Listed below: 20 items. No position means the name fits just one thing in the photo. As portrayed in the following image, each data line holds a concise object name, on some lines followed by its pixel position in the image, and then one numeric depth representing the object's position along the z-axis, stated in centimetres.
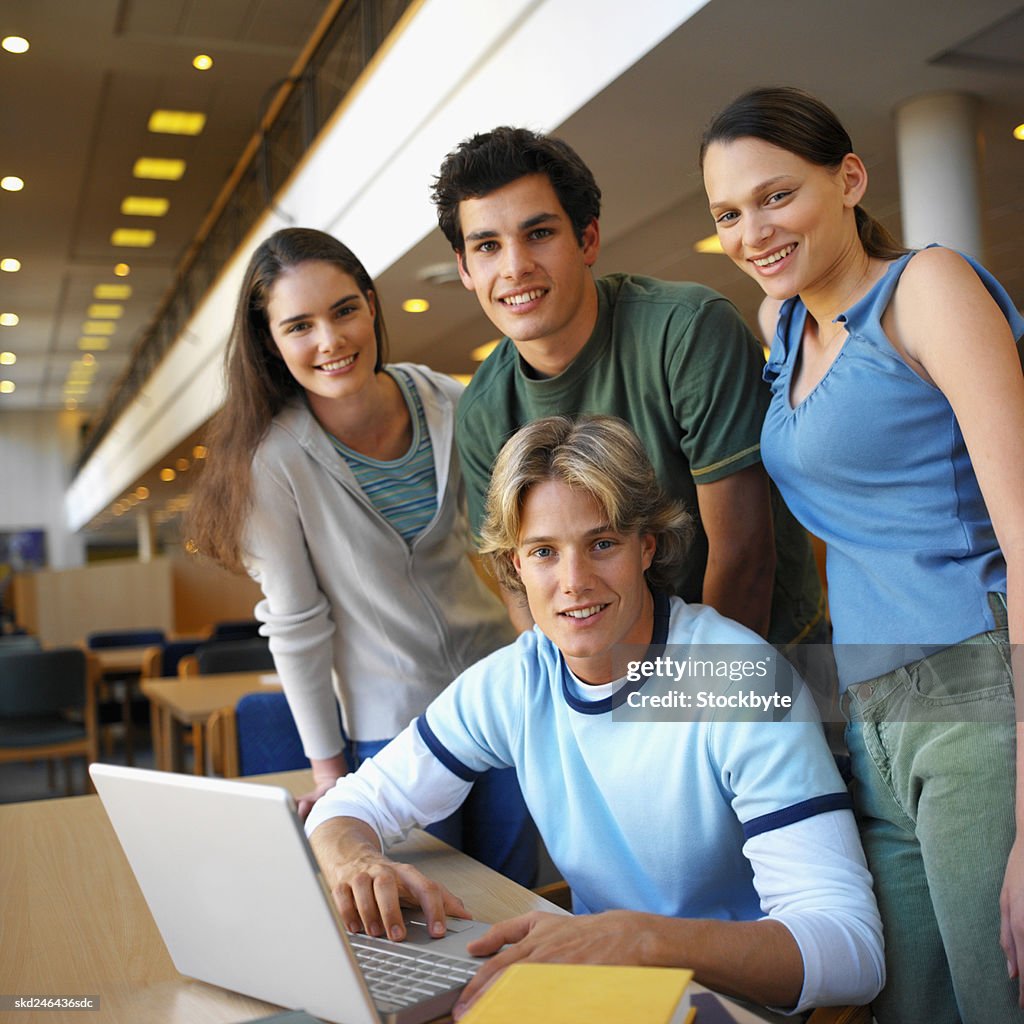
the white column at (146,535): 1967
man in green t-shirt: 158
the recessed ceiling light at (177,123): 804
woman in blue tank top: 113
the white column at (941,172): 318
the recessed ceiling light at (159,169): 881
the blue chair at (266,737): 269
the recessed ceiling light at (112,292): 1212
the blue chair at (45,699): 530
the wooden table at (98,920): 105
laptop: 89
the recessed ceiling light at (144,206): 957
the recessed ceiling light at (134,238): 1033
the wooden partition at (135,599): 1002
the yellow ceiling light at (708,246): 474
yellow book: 76
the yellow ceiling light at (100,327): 1375
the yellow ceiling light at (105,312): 1291
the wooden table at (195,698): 417
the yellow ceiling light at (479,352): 695
